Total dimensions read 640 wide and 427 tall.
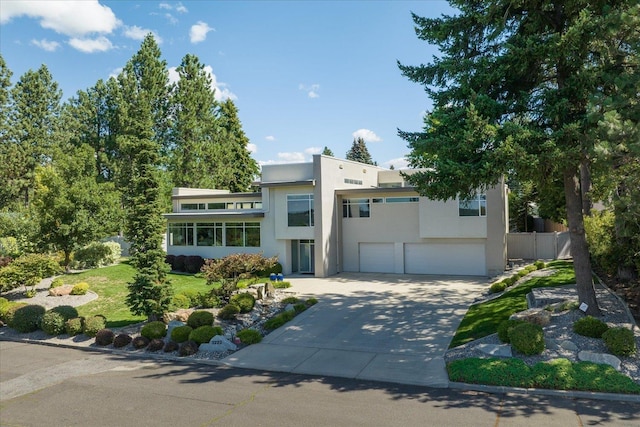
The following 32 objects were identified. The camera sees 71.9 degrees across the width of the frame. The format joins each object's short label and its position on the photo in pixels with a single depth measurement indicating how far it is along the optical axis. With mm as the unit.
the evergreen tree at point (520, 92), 11422
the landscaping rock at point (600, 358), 10398
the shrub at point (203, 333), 14016
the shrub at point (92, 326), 15562
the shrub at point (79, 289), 23156
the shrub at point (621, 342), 10641
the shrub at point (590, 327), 11633
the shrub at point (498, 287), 19906
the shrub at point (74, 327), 15812
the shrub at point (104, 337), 14820
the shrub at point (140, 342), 14322
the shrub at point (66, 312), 16516
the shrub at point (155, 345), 14062
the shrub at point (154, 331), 14547
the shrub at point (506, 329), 12281
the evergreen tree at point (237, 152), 50562
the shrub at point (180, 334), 14391
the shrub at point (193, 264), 30172
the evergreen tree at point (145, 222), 16109
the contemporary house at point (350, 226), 25766
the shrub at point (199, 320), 15336
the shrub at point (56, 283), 24095
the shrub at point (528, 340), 11219
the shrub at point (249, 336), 14438
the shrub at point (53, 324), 16047
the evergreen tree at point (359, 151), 88562
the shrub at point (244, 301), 17797
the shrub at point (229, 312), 16812
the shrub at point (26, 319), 16656
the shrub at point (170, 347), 13906
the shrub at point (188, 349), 13492
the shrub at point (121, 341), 14555
